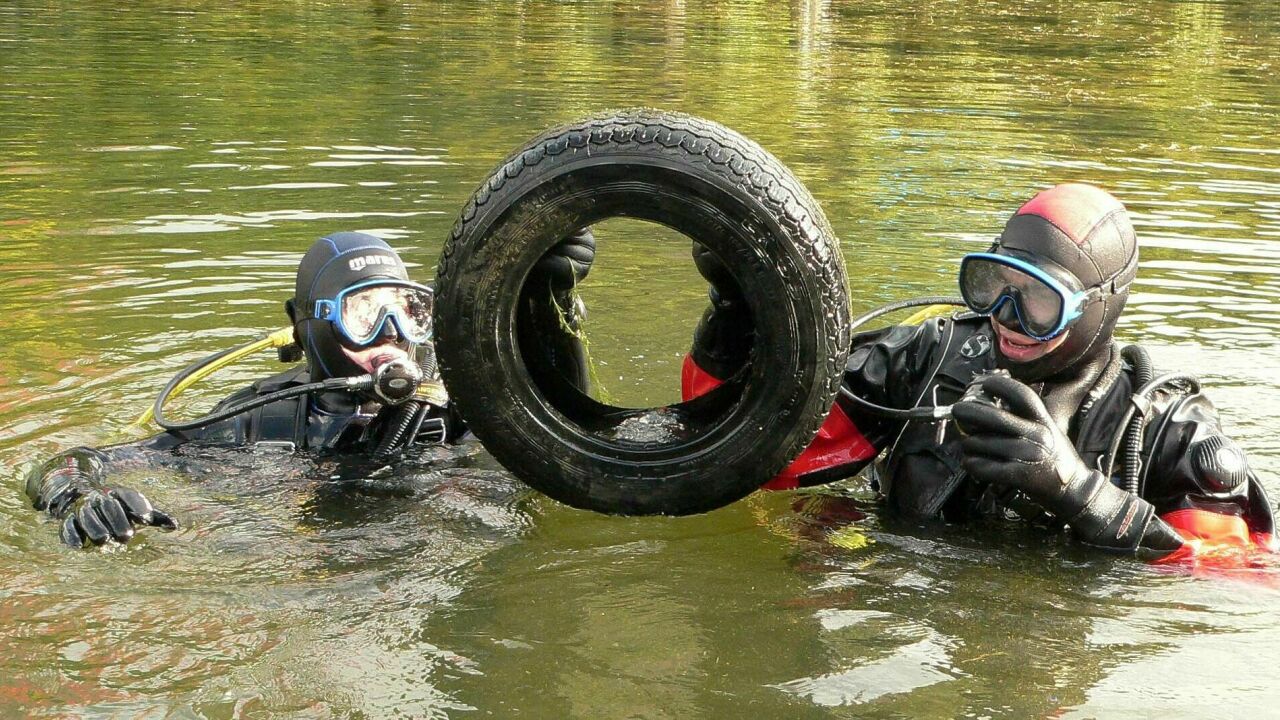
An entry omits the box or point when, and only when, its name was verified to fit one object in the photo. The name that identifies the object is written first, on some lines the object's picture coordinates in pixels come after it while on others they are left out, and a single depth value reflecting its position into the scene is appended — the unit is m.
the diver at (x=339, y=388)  4.42
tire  3.78
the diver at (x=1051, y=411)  3.89
